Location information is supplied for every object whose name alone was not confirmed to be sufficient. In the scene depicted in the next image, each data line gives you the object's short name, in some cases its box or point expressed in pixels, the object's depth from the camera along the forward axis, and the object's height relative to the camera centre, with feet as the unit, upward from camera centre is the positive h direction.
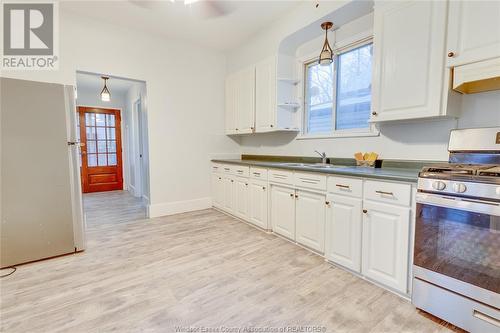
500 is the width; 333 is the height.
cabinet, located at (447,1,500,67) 4.96 +2.59
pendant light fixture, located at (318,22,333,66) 8.41 +3.41
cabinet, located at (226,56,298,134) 10.91 +2.43
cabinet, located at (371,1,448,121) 5.79 +2.36
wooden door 18.88 -0.04
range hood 4.96 +1.58
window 8.82 +2.26
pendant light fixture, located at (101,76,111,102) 15.87 +3.63
